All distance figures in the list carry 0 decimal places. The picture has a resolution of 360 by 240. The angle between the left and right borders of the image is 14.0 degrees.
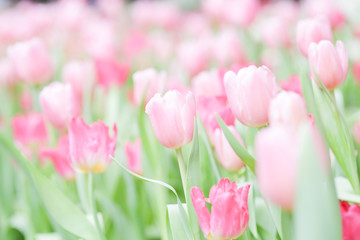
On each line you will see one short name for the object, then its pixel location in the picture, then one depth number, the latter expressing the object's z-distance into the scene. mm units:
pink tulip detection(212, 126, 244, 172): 1616
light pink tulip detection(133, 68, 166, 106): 1826
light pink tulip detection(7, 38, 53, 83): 2185
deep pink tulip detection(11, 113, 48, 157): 2057
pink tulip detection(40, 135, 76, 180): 1804
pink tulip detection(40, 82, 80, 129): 1842
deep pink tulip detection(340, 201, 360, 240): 1458
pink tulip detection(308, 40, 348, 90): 1574
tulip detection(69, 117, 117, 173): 1622
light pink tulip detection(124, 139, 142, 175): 1850
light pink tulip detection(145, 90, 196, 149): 1531
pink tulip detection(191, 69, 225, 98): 1849
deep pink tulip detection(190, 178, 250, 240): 1468
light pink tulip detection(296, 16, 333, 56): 1680
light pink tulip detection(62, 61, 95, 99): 2299
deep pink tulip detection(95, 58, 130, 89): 2270
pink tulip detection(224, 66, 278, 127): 1495
